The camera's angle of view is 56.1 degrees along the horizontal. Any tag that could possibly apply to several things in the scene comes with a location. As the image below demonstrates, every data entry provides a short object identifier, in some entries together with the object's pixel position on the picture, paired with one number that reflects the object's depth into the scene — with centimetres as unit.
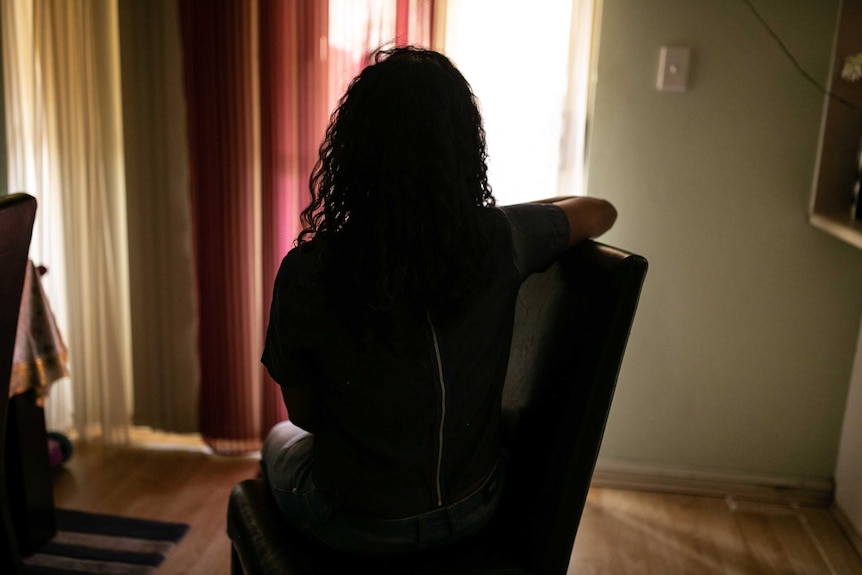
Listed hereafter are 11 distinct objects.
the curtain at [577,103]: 210
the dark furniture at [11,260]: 128
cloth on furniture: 189
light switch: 206
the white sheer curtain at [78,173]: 228
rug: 192
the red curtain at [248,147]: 217
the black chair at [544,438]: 104
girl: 105
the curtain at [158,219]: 229
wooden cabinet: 197
